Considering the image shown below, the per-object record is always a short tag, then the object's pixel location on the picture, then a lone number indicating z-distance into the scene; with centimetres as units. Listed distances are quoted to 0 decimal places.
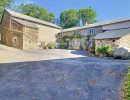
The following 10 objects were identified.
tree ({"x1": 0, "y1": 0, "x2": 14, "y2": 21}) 1792
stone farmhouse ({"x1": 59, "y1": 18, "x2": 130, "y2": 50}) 1317
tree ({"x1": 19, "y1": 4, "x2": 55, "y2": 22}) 3699
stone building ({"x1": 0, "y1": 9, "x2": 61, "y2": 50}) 1674
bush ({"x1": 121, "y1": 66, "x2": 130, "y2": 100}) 417
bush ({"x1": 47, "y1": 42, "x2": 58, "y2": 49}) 2192
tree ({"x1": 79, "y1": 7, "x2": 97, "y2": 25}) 3735
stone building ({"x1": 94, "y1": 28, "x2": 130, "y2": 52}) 1281
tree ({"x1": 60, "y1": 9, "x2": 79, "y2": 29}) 3783
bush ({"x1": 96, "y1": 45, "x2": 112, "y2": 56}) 1263
